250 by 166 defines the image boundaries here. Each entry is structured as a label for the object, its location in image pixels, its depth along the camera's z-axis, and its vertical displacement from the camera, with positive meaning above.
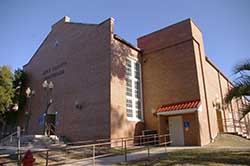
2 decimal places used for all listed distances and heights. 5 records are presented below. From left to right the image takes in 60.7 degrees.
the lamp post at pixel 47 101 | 19.33 +2.65
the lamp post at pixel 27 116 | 22.41 +1.40
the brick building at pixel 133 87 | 15.14 +3.13
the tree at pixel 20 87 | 23.73 +4.77
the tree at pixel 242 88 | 8.63 +1.47
